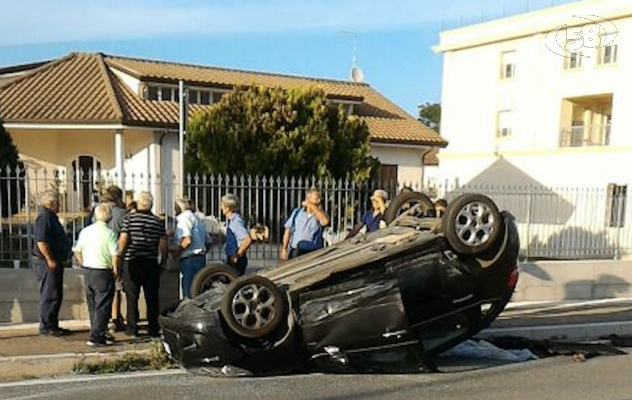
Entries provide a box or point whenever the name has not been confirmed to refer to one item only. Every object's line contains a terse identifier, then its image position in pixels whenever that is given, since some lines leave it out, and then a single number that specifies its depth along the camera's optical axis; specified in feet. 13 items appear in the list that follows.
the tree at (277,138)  53.42
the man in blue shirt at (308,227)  27.07
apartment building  89.61
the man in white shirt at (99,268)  22.88
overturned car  19.07
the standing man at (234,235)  26.30
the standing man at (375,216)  27.78
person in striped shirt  23.97
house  74.74
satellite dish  119.72
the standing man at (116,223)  25.48
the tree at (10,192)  27.61
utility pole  51.80
